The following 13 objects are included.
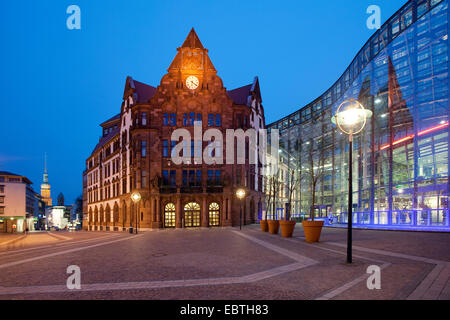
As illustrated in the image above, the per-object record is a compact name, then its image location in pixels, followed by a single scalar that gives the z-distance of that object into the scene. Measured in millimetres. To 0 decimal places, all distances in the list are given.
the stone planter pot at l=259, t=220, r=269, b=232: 28006
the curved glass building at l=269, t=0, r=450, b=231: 29688
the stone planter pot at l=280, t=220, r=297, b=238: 20750
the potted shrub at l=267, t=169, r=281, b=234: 24750
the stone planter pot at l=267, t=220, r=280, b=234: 24750
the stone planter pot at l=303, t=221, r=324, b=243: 16867
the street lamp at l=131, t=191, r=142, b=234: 31797
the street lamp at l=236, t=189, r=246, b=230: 35588
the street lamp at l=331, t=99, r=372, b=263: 11633
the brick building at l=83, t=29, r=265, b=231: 42031
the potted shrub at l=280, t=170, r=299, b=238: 20750
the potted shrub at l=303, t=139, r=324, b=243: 16875
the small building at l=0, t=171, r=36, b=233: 80750
